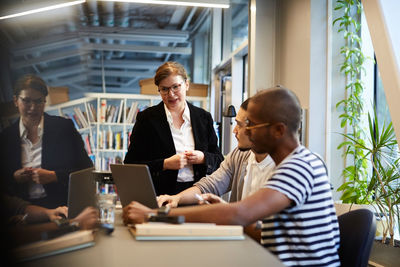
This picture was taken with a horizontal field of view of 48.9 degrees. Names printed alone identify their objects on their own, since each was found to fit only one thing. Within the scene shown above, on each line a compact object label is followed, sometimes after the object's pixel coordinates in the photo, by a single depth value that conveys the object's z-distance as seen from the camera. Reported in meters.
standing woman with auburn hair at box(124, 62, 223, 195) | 2.40
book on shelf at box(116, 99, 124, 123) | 6.52
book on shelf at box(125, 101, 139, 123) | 6.50
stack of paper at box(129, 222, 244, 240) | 1.15
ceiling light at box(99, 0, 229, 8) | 3.81
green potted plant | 2.63
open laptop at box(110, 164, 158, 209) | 1.50
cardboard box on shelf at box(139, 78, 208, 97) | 6.48
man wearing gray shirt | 2.02
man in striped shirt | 1.26
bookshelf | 6.38
